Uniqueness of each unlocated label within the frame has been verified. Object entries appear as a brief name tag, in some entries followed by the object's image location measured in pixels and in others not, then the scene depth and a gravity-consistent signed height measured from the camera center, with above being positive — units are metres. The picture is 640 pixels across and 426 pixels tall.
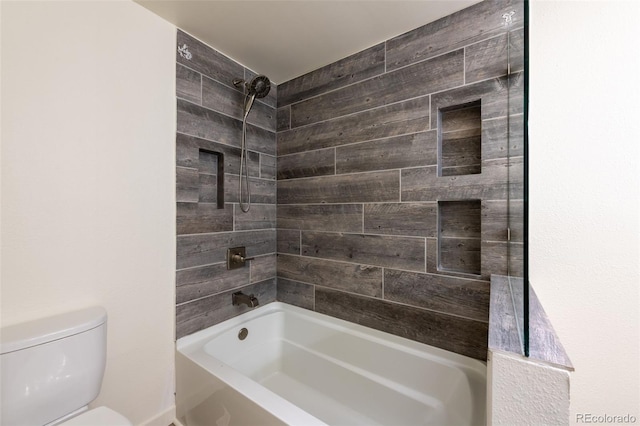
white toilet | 0.88 -0.59
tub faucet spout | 1.72 -0.59
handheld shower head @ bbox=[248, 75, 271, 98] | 1.72 +0.83
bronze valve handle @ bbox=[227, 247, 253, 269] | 1.77 -0.32
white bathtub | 1.19 -0.91
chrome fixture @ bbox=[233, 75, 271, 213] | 1.73 +0.78
